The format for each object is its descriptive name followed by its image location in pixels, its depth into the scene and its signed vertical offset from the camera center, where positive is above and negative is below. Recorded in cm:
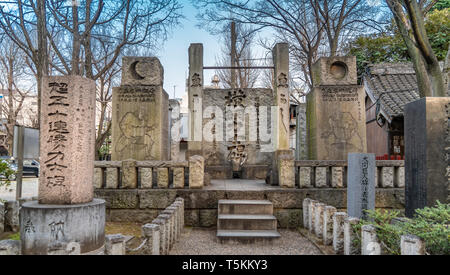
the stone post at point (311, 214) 649 -139
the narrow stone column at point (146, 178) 736 -66
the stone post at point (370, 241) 404 -124
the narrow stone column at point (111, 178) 734 -65
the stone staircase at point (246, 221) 586 -146
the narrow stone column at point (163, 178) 741 -66
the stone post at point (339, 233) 506 -137
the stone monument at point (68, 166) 468 -24
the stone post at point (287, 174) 757 -59
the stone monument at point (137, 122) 869 +83
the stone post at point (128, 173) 729 -53
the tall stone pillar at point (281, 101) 909 +152
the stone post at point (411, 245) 339 -108
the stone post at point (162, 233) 460 -126
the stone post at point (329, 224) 556 -135
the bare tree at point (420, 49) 695 +246
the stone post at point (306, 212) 698 -144
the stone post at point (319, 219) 606 -139
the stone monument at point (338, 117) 877 +96
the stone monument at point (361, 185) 584 -67
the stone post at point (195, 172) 740 -52
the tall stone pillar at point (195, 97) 1012 +179
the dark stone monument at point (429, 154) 516 -7
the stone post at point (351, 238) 465 -136
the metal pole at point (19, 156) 678 -11
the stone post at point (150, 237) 413 -118
